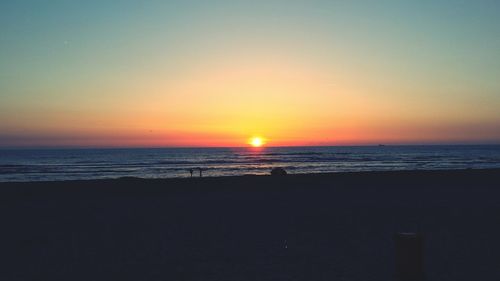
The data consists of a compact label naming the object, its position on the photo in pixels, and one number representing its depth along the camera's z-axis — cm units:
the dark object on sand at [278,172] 3100
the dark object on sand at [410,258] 701
